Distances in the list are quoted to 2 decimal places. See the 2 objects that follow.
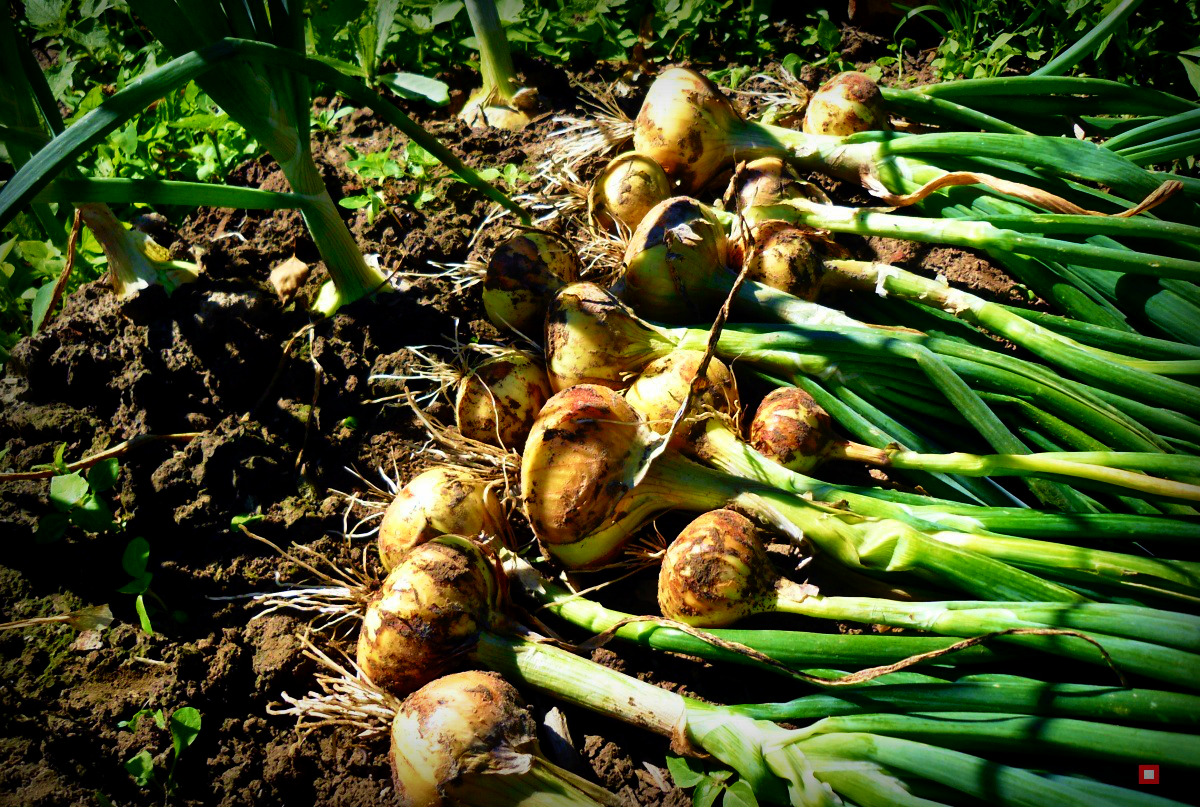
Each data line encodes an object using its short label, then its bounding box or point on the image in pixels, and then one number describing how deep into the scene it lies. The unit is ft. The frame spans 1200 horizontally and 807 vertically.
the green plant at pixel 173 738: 2.17
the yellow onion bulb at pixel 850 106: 2.84
